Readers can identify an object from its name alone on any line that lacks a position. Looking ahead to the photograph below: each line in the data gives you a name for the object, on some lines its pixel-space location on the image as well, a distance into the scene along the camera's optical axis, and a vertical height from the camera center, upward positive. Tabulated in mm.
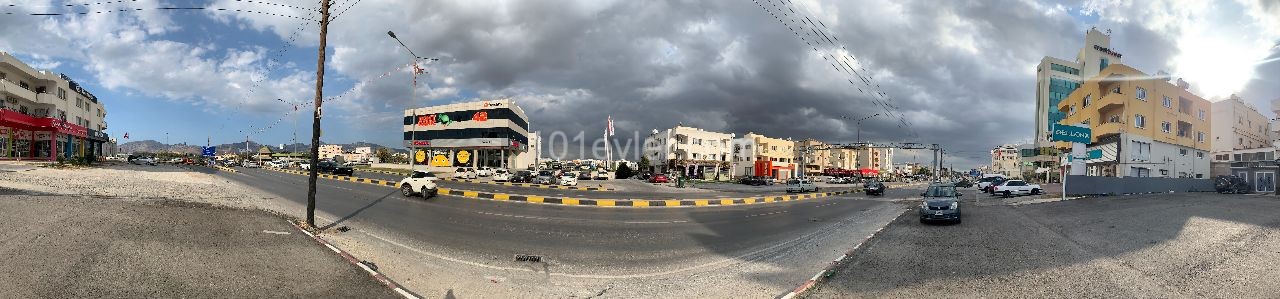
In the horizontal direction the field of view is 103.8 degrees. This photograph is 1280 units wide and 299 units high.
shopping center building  81125 +3645
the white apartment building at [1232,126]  51875 +4707
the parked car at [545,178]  45156 -1874
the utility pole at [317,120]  14344 +1004
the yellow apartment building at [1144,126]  40250 +3576
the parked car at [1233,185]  32844 -955
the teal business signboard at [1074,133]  30156 +2088
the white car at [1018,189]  35875 -1586
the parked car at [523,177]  46331 -1872
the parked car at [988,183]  43288 -1494
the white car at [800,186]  45125 -2211
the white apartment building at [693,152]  95438 +1639
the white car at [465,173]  49894 -1750
